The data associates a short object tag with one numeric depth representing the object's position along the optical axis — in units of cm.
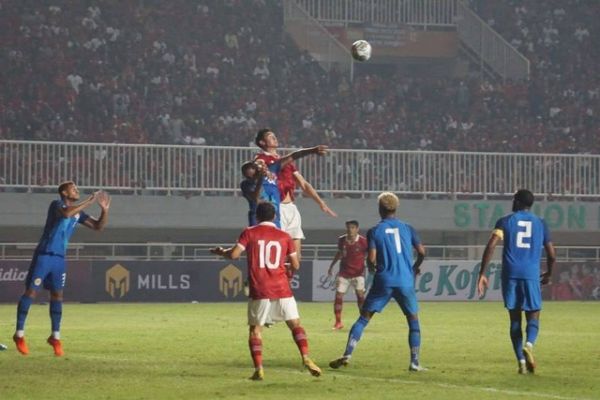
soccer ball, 2612
